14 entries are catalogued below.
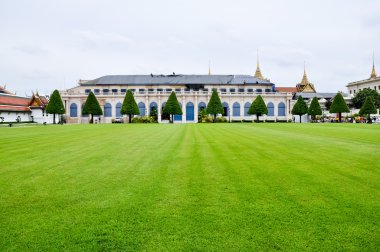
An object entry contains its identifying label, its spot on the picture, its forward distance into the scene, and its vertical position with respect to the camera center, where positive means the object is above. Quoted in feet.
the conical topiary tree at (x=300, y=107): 258.98 +6.06
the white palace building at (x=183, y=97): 283.79 +16.68
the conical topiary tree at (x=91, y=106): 245.86 +8.23
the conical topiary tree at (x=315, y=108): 254.88 +5.07
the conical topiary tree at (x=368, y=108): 233.14 +4.26
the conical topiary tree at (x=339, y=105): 236.75 +6.70
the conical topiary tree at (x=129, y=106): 242.37 +7.82
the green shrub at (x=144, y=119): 241.76 -2.05
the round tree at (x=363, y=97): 300.16 +16.01
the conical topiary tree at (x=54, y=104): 231.71 +9.47
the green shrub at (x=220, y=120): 245.86 -3.42
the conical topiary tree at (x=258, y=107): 248.32 +6.16
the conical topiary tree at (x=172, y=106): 244.24 +7.18
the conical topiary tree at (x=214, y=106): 240.32 +7.08
